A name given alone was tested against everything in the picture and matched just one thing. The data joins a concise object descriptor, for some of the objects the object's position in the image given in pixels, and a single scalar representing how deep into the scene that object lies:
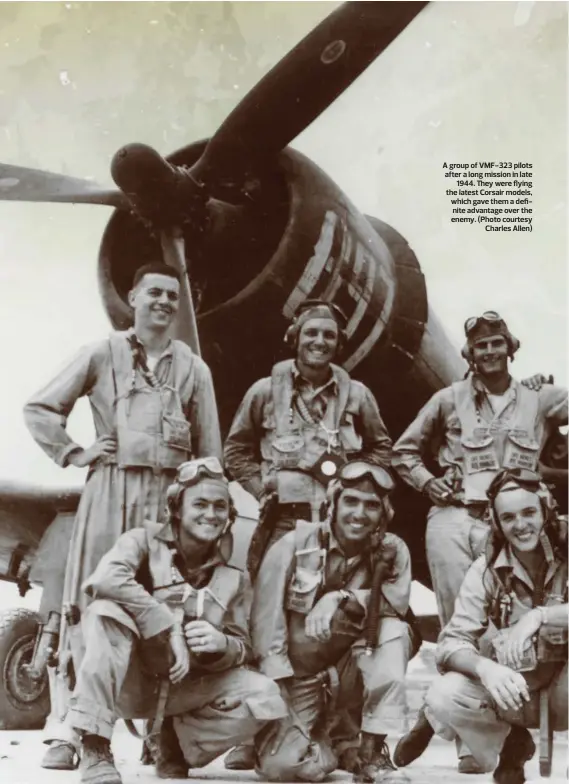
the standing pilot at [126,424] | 4.49
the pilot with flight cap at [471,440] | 4.54
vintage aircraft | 4.85
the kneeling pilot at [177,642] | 3.94
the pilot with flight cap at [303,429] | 4.58
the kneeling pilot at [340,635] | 4.19
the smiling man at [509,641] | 4.06
